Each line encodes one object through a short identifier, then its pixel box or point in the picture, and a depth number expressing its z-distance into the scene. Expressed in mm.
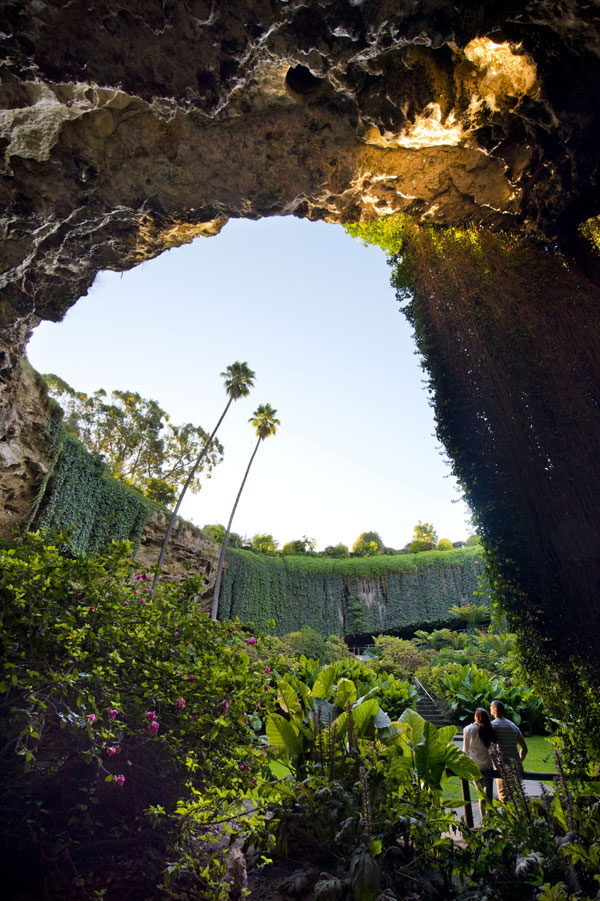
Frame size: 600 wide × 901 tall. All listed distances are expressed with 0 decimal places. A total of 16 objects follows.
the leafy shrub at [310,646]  16842
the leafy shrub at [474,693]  9758
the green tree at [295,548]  28844
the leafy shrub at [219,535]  24156
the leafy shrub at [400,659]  15516
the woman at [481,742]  5121
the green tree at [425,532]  36781
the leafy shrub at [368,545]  30141
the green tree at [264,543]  27625
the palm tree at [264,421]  25531
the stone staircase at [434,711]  10996
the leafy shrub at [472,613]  24703
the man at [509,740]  5281
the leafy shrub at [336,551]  29453
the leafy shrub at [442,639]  21969
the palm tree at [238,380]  23562
